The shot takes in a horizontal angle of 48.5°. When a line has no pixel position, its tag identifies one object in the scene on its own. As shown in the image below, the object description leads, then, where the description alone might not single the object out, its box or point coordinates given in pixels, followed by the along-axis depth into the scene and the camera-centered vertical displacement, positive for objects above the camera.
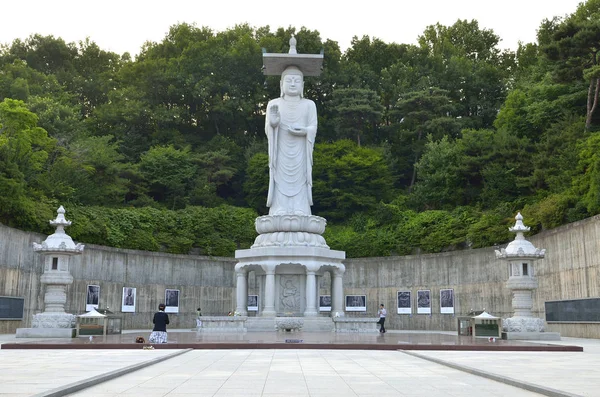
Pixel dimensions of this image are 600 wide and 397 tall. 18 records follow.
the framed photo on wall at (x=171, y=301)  33.84 +1.01
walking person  26.30 +0.15
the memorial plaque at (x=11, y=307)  25.48 +0.51
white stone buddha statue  29.91 +7.86
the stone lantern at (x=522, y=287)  21.77 +1.18
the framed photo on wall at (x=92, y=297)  30.08 +1.07
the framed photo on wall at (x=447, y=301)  33.15 +1.03
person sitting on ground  18.20 -0.19
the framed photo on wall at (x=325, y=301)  34.38 +1.05
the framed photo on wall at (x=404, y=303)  34.53 +0.97
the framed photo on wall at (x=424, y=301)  33.94 +1.05
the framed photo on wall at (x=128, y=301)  31.93 +0.95
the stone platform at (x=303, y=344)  17.61 -0.59
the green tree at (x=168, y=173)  42.22 +9.27
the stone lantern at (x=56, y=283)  21.89 +1.28
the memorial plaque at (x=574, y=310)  24.00 +0.46
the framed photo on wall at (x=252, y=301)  33.83 +1.01
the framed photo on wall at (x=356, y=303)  35.31 +0.98
